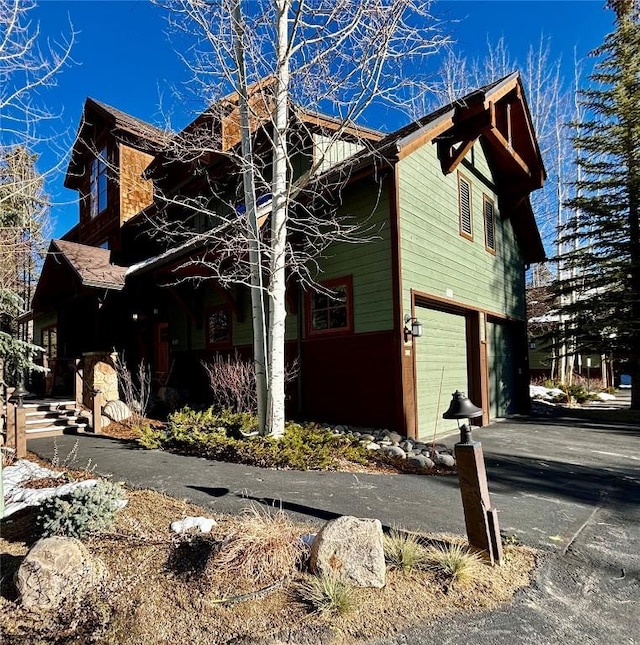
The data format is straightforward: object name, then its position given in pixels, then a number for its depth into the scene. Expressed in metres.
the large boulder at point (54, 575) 2.96
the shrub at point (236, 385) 9.13
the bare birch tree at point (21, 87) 6.83
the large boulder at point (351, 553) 3.10
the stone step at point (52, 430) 9.16
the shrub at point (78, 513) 3.66
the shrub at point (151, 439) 7.53
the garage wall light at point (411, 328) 8.23
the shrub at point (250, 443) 6.24
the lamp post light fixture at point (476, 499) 3.43
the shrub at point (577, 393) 18.19
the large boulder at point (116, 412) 9.97
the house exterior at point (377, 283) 8.62
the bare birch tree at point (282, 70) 7.05
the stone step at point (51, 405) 10.17
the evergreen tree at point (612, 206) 14.66
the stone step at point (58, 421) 9.50
